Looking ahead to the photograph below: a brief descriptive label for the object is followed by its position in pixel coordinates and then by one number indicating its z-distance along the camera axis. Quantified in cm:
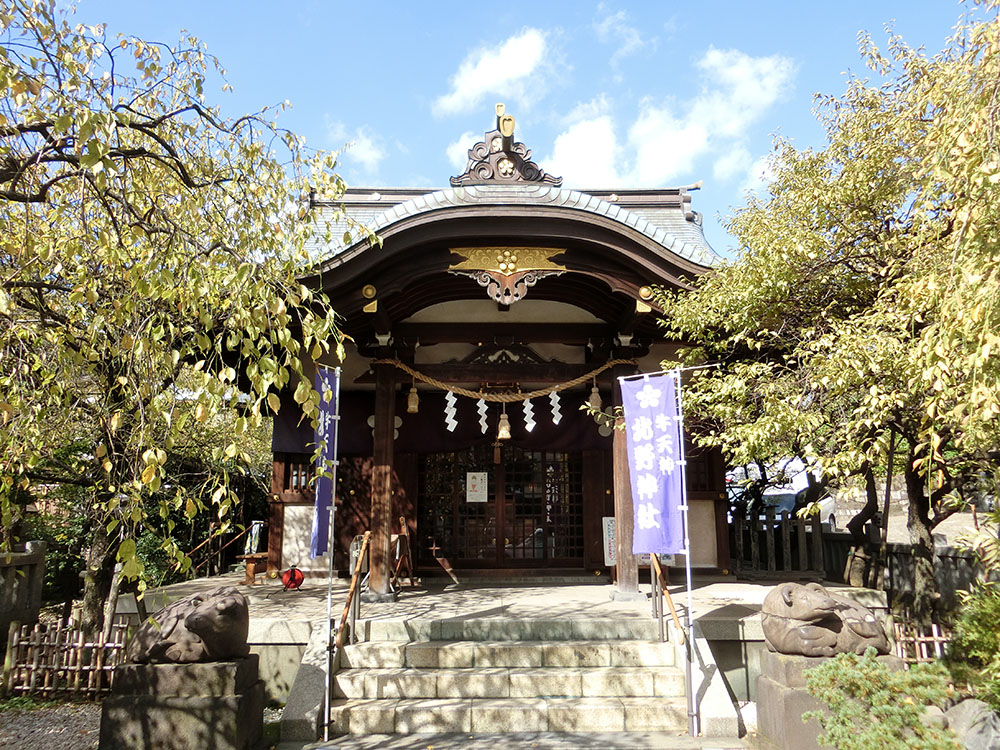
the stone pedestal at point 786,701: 557
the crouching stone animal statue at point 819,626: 595
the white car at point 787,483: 1399
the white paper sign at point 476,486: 1180
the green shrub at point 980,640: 531
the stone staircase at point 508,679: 641
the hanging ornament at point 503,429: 998
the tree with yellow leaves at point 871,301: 411
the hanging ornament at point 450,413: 1088
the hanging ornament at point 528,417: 1101
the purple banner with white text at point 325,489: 681
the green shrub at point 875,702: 480
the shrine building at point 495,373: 877
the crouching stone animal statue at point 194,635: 591
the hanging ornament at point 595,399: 985
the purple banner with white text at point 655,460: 723
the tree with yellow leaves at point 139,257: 359
